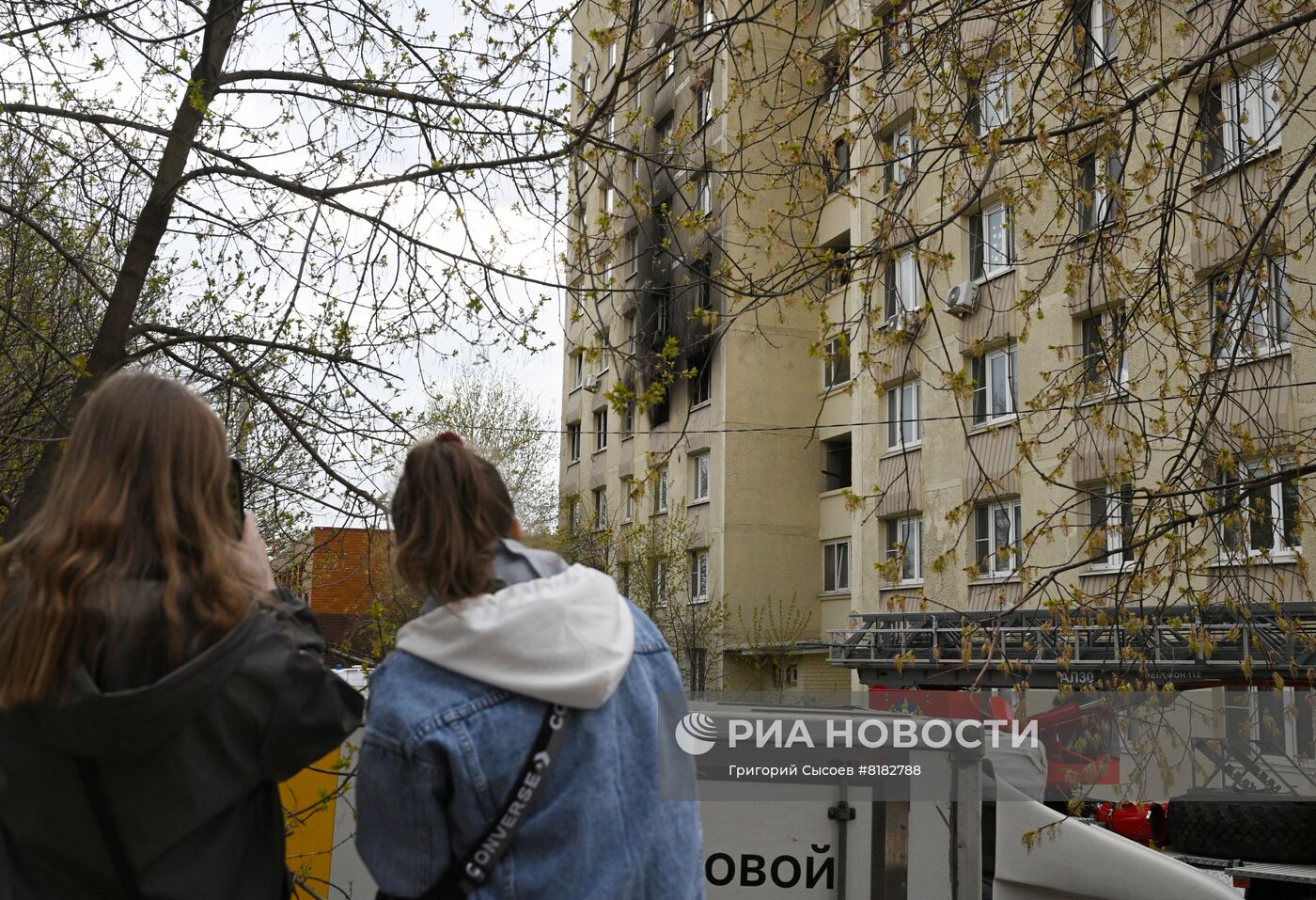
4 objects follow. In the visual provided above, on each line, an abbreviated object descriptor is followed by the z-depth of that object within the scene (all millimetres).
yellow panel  4797
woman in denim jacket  2213
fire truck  6375
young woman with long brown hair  2049
